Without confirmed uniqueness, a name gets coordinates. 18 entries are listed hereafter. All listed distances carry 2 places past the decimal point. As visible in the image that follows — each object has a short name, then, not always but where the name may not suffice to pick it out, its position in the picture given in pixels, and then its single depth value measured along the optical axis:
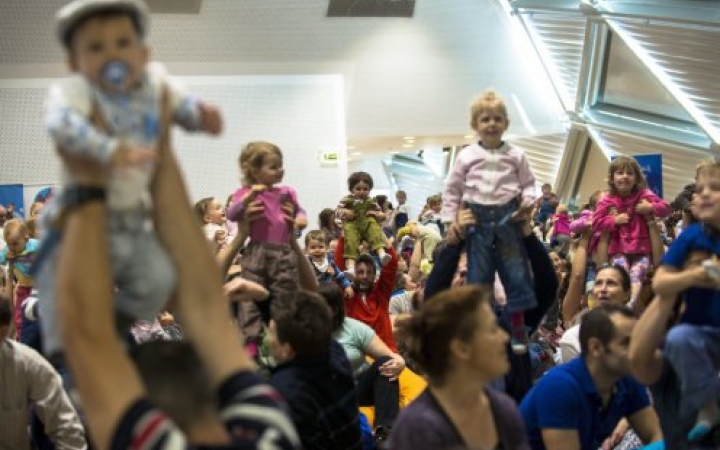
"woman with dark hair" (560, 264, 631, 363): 5.87
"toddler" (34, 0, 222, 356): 2.00
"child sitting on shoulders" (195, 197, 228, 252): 7.73
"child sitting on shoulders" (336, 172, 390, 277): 9.21
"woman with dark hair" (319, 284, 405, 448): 6.05
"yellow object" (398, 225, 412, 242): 14.17
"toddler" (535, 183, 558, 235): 17.64
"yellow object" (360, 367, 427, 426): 6.48
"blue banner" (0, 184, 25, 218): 16.83
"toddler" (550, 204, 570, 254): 13.56
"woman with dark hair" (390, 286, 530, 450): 3.38
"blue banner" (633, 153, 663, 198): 8.73
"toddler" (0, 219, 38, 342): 7.90
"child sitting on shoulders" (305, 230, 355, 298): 8.20
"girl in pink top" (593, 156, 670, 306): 6.78
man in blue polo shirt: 4.42
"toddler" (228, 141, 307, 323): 4.86
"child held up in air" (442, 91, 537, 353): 4.82
